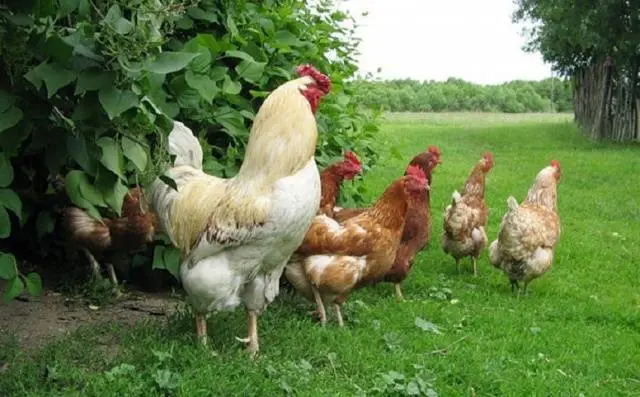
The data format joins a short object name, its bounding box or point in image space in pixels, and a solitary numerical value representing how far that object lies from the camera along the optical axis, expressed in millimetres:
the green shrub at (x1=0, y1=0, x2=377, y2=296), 2969
